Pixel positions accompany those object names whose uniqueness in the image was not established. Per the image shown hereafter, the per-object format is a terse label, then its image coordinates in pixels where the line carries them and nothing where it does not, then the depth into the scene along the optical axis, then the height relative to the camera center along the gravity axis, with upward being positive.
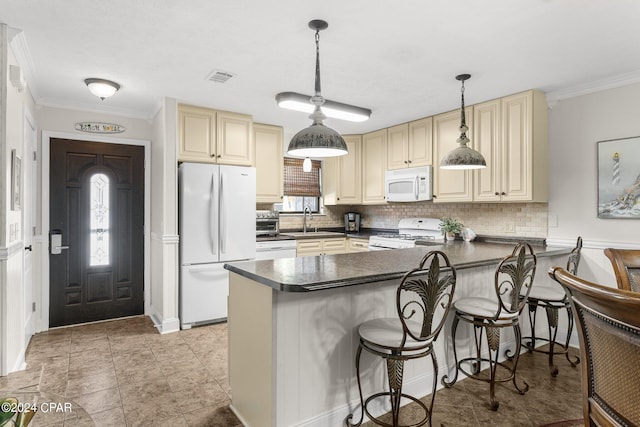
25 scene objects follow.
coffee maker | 5.79 -0.14
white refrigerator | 3.81 -0.21
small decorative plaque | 3.96 +0.96
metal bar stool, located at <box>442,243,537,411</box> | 2.20 -0.61
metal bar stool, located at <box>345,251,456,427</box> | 1.71 -0.62
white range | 4.42 -0.29
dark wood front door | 3.86 -0.20
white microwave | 4.35 +0.36
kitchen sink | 4.97 -0.30
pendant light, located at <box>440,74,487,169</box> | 2.86 +0.44
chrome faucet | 5.50 -0.11
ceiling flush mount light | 3.14 +1.10
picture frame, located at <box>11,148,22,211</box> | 2.64 +0.25
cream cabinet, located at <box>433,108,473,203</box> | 3.94 +0.49
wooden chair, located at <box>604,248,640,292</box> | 1.75 -0.26
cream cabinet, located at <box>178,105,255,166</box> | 3.88 +0.86
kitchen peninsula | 1.82 -0.66
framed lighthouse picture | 2.97 +0.30
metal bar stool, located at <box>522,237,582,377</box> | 2.69 -0.65
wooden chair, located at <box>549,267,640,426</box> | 0.82 -0.35
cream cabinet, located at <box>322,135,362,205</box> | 5.39 +0.56
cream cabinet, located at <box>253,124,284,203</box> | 4.72 +0.66
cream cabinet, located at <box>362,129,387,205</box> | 5.04 +0.68
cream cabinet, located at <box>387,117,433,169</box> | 4.38 +0.87
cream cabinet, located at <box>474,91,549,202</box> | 3.40 +0.65
